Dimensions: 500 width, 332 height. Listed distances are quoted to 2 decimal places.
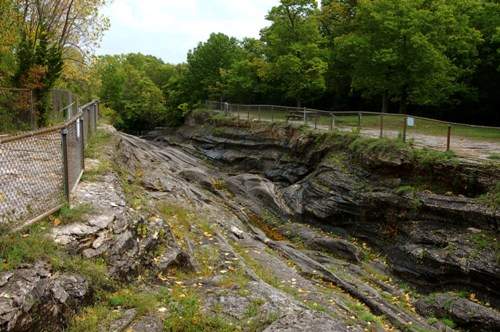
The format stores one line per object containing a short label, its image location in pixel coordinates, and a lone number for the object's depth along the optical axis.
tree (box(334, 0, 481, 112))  27.91
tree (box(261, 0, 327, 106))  34.66
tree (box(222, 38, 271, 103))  43.56
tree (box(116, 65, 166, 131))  54.38
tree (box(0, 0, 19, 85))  20.05
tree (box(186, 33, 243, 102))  49.87
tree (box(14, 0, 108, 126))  19.36
